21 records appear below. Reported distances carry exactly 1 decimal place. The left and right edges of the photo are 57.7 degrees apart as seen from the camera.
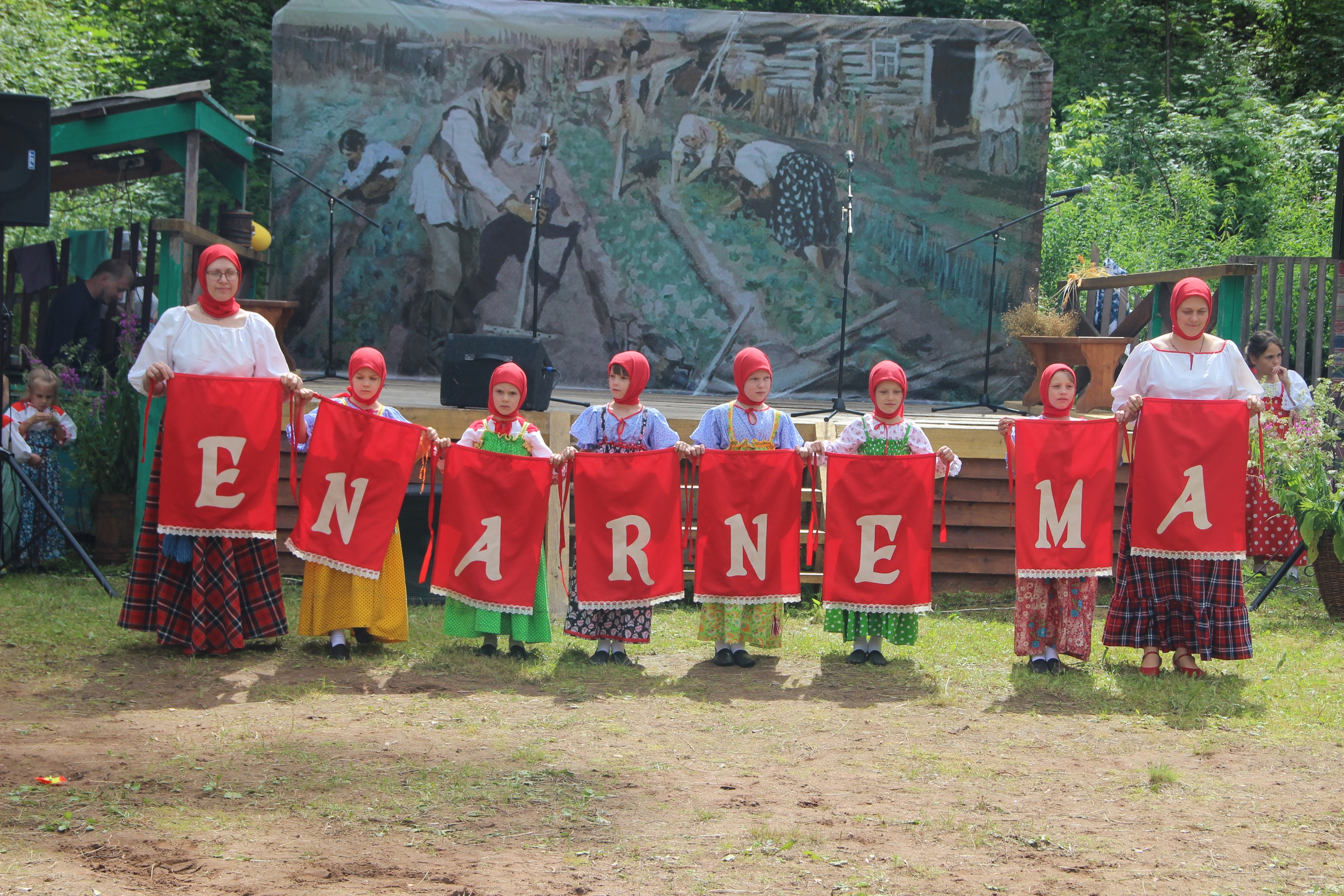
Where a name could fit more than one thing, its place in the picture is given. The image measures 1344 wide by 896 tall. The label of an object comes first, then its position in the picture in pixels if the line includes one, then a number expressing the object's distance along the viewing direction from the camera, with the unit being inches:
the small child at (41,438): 331.0
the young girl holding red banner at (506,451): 243.9
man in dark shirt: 393.4
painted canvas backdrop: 497.7
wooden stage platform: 325.4
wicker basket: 290.7
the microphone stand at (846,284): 389.1
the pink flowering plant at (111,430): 343.0
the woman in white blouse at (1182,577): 230.5
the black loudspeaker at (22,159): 284.2
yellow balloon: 468.1
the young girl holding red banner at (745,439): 247.6
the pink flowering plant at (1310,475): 284.4
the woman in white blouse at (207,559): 235.5
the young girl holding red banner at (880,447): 247.6
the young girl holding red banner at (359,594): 240.8
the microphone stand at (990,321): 424.0
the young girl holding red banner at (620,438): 245.0
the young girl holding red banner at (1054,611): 237.5
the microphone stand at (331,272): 456.4
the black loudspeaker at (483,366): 322.0
